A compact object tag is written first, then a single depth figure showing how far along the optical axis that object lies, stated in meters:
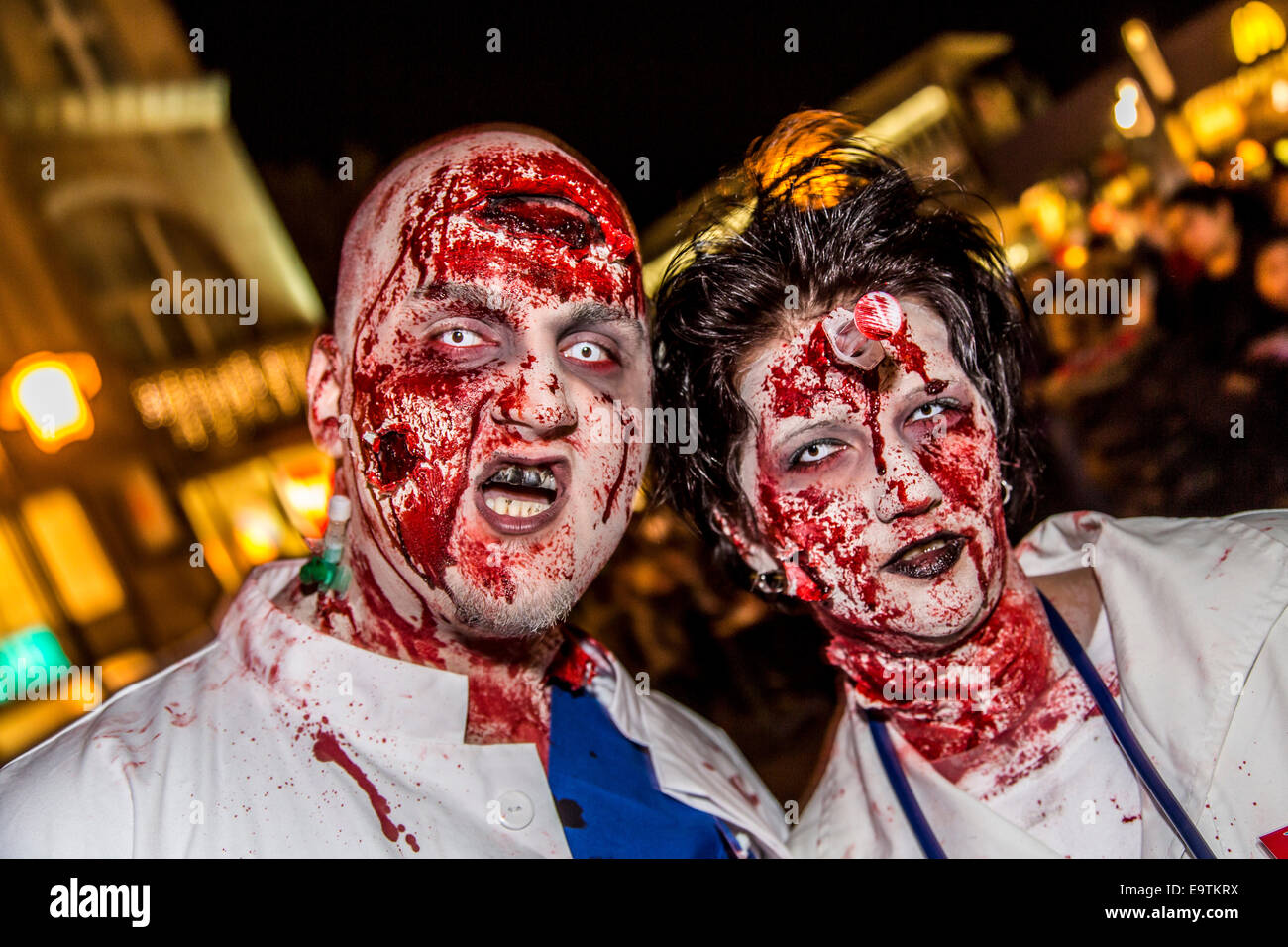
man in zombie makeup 0.41
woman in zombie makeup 0.47
